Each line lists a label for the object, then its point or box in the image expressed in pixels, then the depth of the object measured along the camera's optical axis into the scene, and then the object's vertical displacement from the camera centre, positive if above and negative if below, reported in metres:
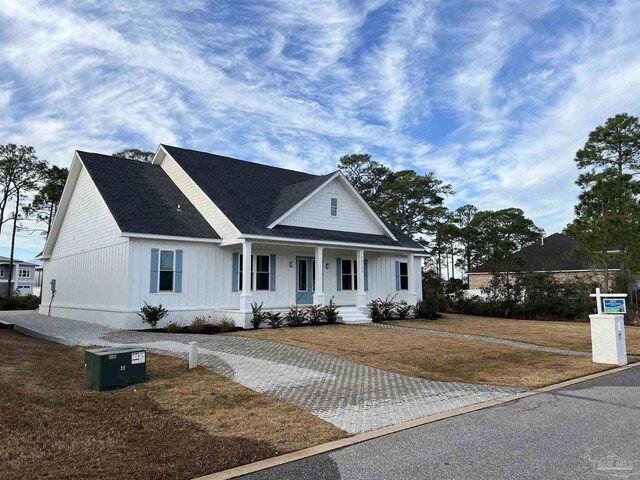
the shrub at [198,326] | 14.55 -1.25
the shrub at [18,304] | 28.34 -1.03
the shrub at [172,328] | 14.50 -1.31
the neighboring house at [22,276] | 57.65 +1.38
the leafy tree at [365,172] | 41.53 +10.45
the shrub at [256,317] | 15.47 -1.02
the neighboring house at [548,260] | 32.12 +1.98
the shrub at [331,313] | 17.05 -0.99
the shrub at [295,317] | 16.17 -1.07
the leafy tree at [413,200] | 39.12 +7.56
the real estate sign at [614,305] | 10.20 -0.42
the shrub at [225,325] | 14.91 -1.26
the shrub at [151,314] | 14.73 -0.87
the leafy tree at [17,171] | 30.38 +7.93
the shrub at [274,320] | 15.76 -1.14
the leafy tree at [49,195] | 32.44 +6.61
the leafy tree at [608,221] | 20.86 +3.06
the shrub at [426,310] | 20.52 -1.05
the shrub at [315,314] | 16.67 -1.01
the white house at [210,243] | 15.59 +1.66
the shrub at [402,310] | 19.84 -1.03
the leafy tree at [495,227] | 50.94 +6.68
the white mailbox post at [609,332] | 9.95 -1.01
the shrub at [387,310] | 19.23 -0.98
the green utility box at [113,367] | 6.81 -1.23
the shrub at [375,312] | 18.83 -1.05
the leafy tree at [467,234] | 51.12 +5.79
